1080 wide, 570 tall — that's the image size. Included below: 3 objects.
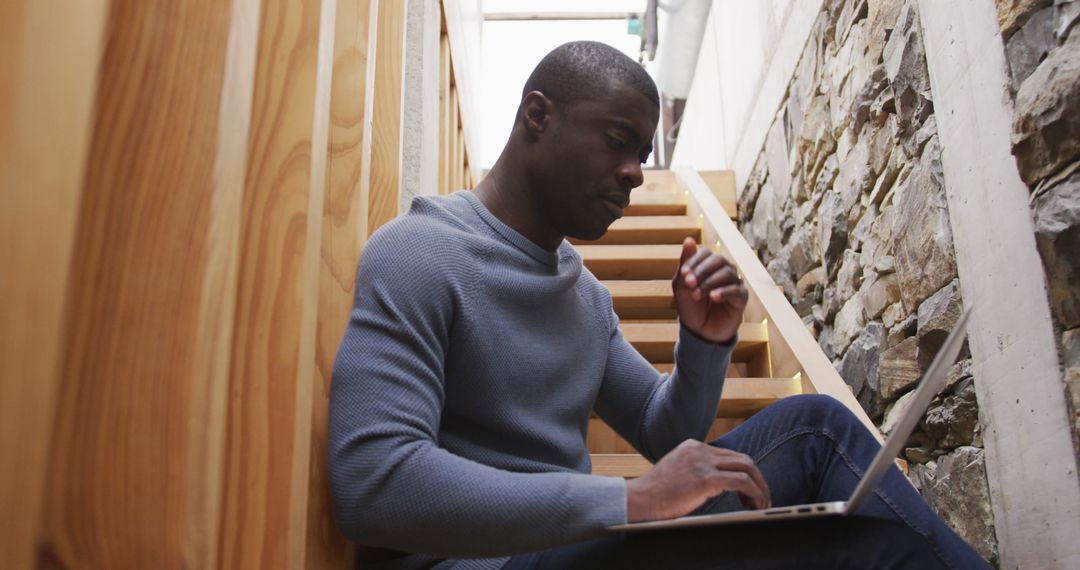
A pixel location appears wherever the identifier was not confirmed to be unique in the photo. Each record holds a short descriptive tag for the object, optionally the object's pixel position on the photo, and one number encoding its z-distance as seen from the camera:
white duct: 5.46
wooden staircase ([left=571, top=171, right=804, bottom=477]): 2.25
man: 0.91
